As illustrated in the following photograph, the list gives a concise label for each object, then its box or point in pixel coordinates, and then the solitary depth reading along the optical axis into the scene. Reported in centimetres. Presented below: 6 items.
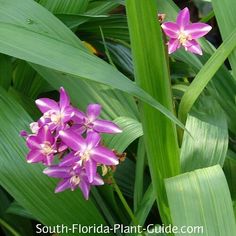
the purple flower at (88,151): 49
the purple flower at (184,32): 59
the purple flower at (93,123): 50
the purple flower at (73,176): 50
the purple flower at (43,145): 49
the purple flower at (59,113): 50
